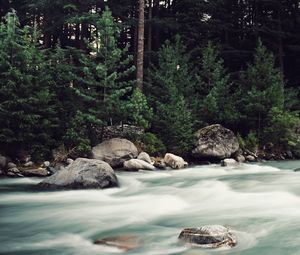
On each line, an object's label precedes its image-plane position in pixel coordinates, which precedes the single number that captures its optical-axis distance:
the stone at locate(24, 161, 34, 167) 17.77
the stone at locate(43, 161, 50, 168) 17.69
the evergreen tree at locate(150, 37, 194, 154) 20.94
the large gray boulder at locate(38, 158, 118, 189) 13.93
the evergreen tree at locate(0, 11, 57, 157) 17.67
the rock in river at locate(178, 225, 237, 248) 7.30
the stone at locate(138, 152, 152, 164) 19.22
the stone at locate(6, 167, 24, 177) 16.42
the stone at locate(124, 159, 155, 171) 18.14
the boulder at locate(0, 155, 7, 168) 16.98
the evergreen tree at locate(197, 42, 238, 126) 23.66
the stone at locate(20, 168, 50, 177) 16.55
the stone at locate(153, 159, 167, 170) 18.97
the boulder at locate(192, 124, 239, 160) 21.38
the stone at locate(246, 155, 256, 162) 22.51
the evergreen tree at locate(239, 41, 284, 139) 23.70
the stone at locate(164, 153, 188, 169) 19.20
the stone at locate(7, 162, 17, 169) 17.02
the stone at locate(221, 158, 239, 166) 20.23
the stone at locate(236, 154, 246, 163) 21.97
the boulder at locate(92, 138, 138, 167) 18.58
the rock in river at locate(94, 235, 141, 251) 7.81
